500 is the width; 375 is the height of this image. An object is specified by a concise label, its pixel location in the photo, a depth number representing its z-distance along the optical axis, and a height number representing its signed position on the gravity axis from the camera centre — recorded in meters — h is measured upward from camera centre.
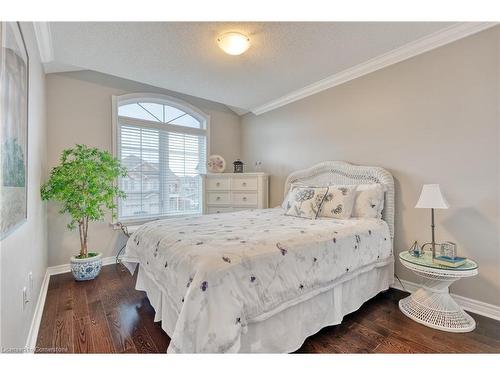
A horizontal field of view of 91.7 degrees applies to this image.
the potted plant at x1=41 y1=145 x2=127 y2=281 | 2.54 -0.05
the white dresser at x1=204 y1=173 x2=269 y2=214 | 3.89 -0.09
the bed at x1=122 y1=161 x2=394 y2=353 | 1.20 -0.57
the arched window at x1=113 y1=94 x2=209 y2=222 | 3.63 +0.53
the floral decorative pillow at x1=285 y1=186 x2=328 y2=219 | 2.58 -0.17
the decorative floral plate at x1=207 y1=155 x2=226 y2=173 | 4.30 +0.39
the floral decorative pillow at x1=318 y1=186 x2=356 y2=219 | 2.48 -0.18
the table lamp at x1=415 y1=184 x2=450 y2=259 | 1.94 -0.10
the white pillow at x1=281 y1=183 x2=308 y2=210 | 2.98 -0.18
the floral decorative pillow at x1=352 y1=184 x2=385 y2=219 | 2.48 -0.17
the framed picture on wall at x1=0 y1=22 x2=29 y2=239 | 1.09 +0.31
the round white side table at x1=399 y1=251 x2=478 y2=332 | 1.80 -0.93
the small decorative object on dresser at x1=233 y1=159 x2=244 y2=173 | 4.34 +0.36
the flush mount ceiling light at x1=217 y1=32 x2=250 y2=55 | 2.11 +1.28
